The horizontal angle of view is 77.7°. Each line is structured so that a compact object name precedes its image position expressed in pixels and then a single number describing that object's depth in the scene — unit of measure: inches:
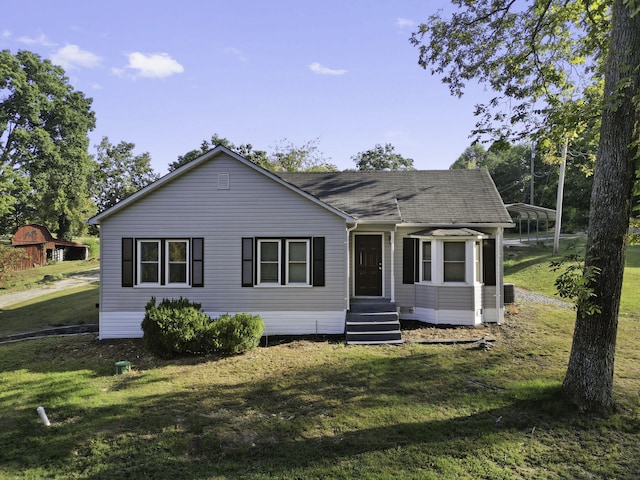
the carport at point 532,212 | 908.8
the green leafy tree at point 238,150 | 1522.1
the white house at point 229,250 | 467.8
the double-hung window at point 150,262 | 473.4
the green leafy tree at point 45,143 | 1563.7
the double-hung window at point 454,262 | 501.7
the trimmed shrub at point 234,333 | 397.4
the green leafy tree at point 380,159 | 2363.4
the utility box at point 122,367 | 354.3
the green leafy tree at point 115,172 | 2165.4
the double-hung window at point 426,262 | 512.4
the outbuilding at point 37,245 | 1306.6
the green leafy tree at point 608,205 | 247.9
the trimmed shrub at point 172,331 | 391.9
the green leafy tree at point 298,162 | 1400.1
